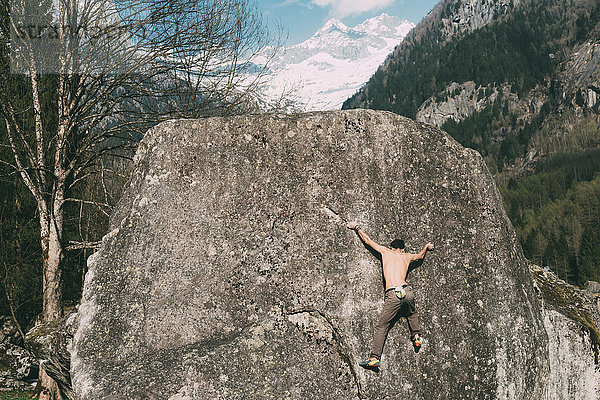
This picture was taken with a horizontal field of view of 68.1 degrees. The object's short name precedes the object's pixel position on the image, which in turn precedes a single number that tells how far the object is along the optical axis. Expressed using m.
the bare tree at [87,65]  8.91
